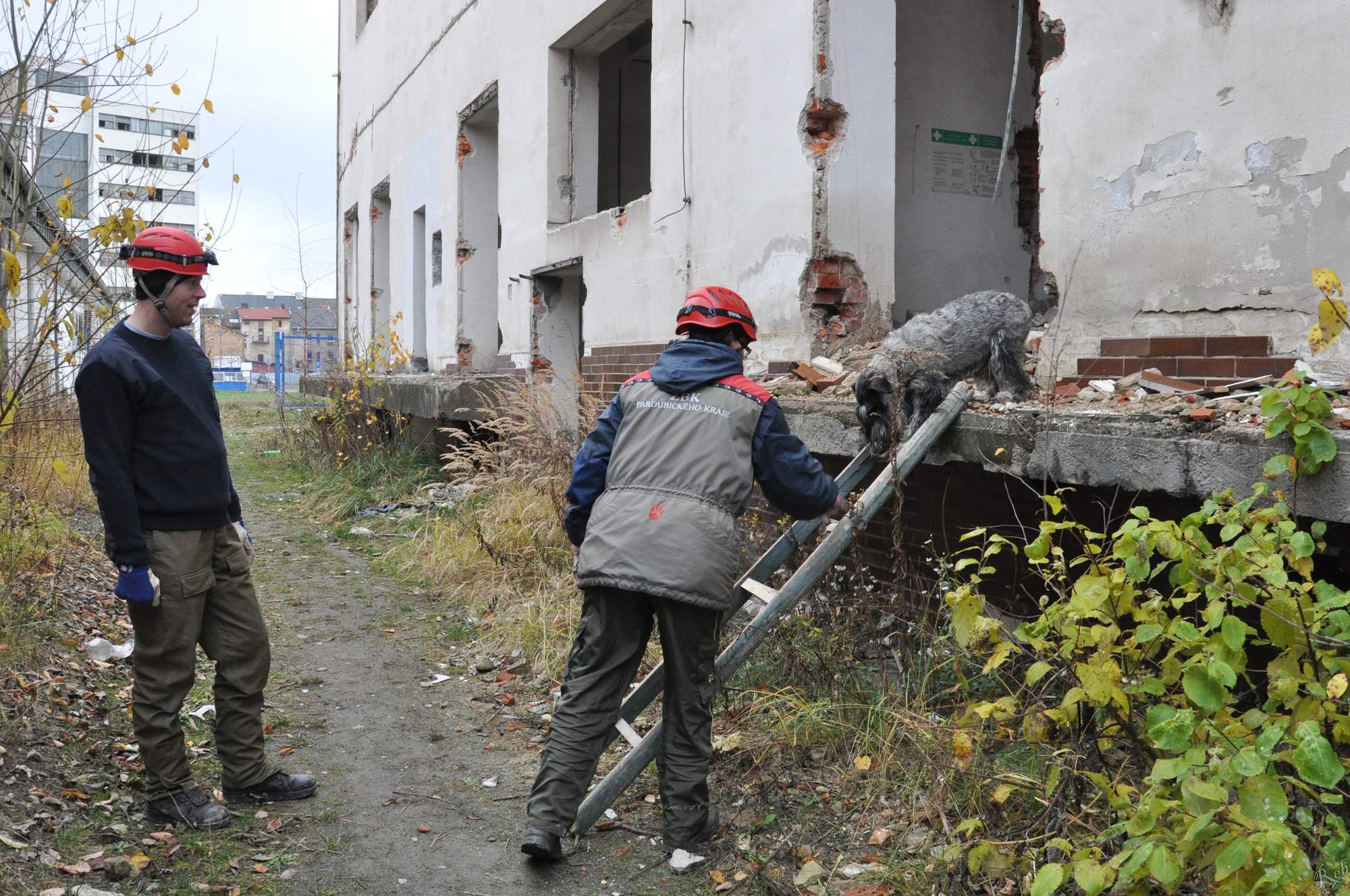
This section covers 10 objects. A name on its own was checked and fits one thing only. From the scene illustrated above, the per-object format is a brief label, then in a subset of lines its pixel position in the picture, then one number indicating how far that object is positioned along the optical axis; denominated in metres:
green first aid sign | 7.12
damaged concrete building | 3.73
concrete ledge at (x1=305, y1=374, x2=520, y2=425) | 9.96
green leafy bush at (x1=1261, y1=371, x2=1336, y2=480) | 2.90
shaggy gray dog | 4.10
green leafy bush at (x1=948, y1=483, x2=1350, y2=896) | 2.32
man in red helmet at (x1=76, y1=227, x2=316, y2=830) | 3.39
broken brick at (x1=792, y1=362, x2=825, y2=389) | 5.61
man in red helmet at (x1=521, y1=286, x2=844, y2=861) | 3.30
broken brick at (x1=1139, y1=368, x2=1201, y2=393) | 3.95
